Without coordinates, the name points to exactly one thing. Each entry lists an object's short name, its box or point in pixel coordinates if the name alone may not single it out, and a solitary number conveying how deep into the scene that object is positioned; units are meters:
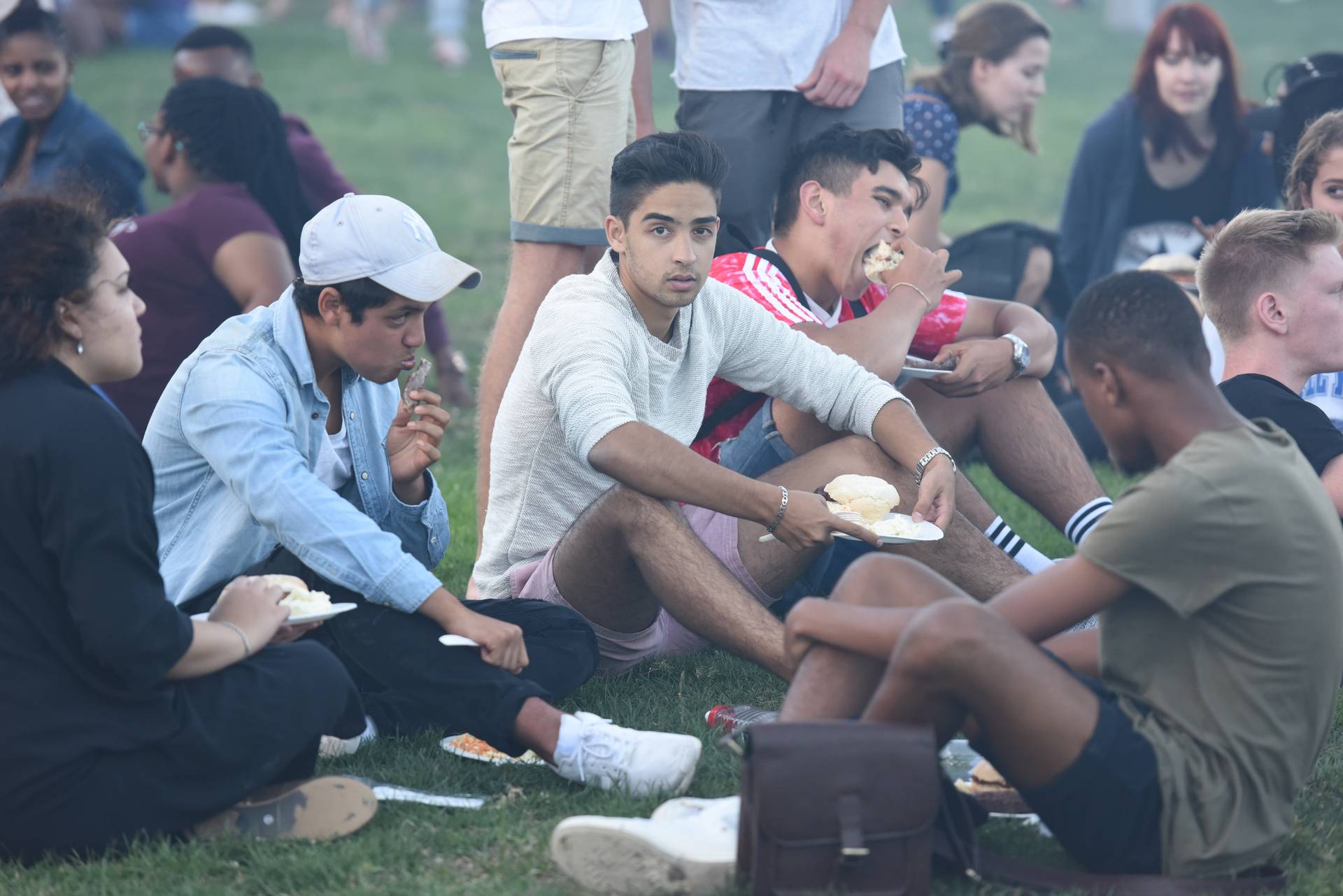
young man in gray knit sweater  8.00
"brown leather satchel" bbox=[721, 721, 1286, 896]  5.73
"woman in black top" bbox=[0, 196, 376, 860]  6.04
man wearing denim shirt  7.38
